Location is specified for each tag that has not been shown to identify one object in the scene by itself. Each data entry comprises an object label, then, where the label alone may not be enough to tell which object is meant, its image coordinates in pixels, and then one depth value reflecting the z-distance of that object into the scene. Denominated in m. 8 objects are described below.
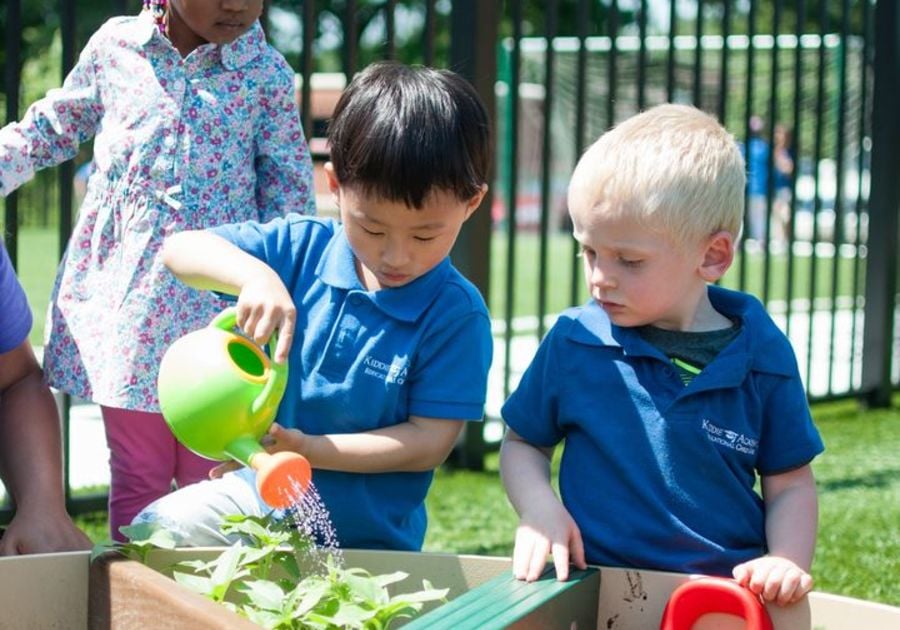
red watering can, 1.80
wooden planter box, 1.75
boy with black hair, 1.97
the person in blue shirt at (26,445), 2.01
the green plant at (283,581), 1.74
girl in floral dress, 2.47
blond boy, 1.94
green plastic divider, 1.68
